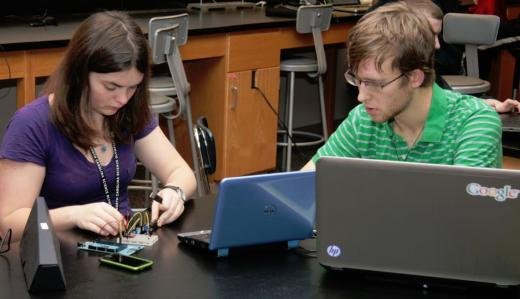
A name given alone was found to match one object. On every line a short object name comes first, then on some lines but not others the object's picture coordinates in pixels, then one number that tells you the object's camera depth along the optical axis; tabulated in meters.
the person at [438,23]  4.15
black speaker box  2.38
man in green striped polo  2.81
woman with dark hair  2.87
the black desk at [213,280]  2.45
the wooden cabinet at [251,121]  5.68
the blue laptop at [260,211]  2.55
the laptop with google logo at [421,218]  2.35
